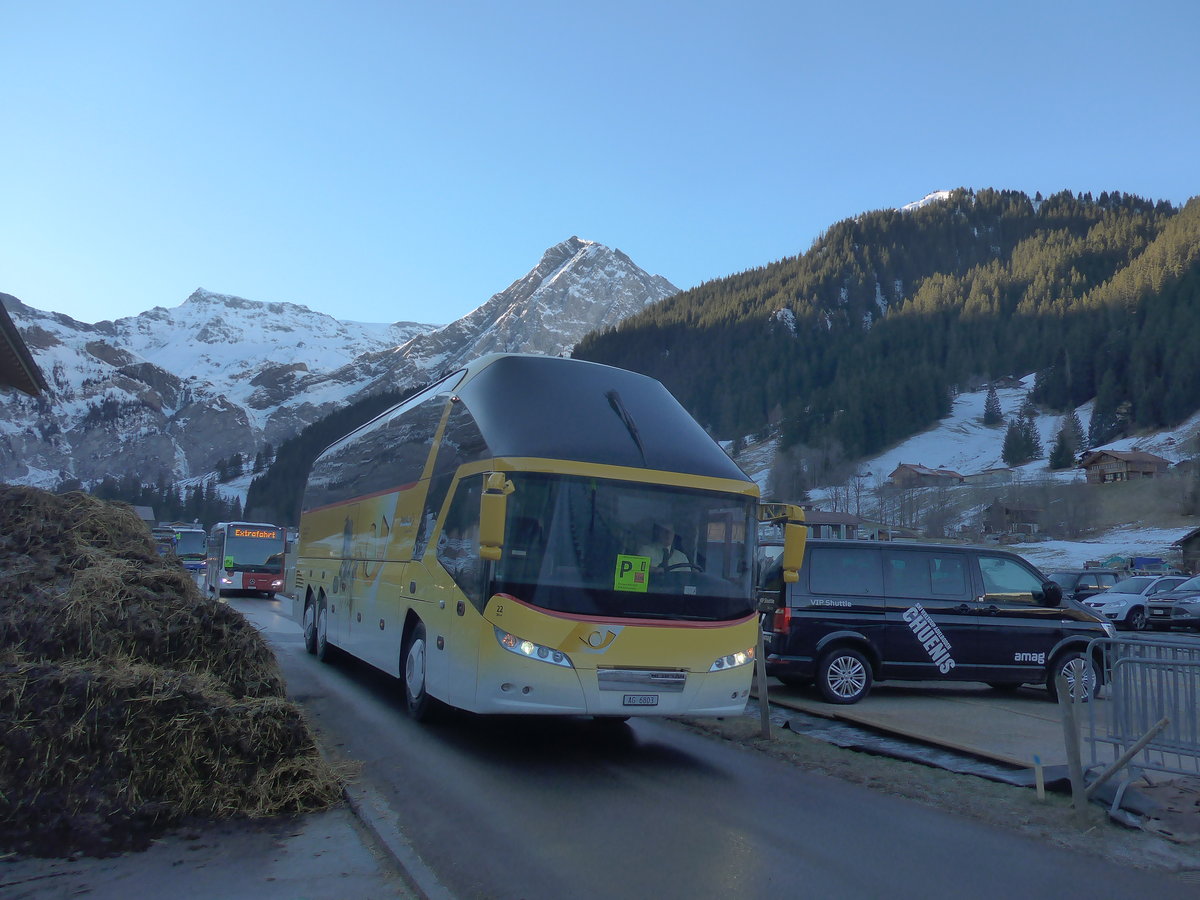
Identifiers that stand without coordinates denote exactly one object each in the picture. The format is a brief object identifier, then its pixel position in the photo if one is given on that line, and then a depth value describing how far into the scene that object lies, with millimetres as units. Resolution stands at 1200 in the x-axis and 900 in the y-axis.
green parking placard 7453
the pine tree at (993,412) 131375
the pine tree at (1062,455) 108000
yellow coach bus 7219
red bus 33094
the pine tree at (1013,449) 115375
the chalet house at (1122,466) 91438
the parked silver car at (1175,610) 26438
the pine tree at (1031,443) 116250
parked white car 27219
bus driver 7605
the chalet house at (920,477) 95438
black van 11203
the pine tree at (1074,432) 113312
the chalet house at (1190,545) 56094
